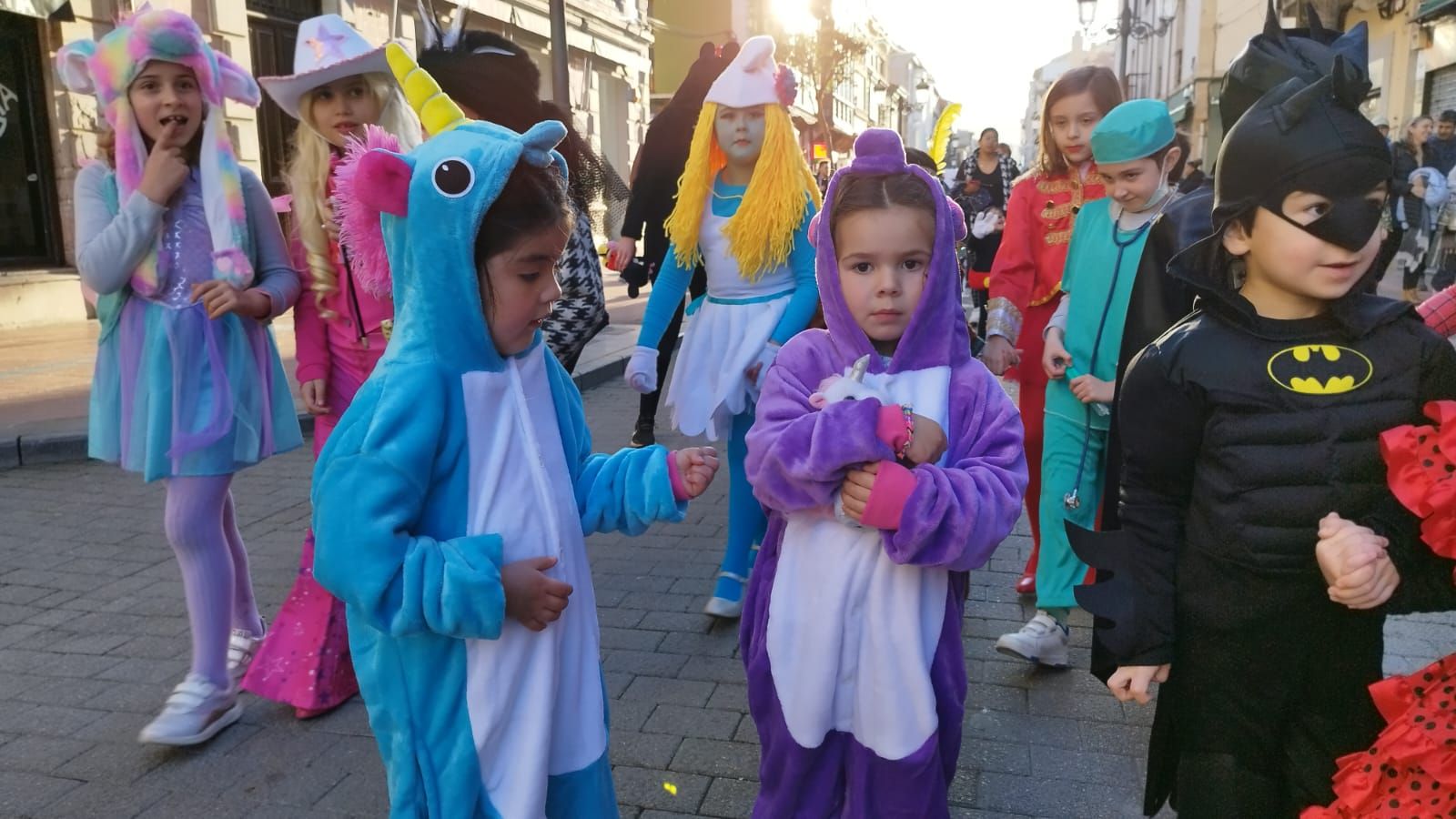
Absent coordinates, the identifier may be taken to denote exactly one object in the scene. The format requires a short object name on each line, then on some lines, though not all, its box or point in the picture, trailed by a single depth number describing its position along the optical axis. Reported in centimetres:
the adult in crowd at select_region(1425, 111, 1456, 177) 1248
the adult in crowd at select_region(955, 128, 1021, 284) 987
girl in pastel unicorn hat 303
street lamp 2411
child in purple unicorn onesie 204
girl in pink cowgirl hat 318
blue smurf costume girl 385
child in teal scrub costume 330
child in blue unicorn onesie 173
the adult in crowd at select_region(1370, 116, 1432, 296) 1220
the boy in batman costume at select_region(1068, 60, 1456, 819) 183
